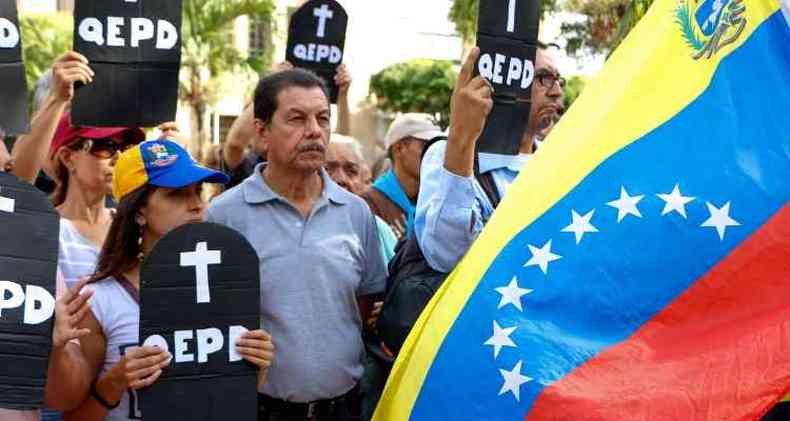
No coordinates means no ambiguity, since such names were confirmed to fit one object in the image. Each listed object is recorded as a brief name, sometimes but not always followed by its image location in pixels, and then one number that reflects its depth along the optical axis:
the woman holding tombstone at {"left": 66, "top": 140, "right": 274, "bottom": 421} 3.06
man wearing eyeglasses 3.22
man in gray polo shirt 3.36
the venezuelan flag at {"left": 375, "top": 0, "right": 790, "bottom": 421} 2.81
